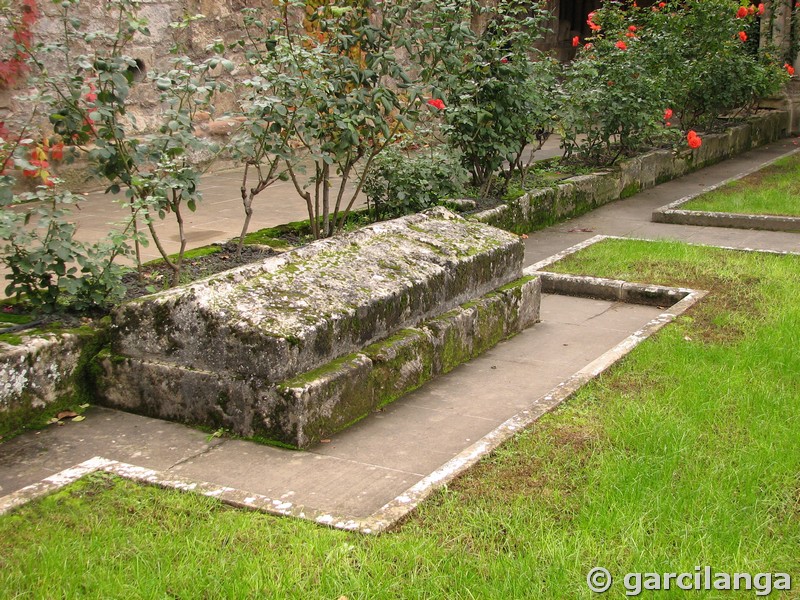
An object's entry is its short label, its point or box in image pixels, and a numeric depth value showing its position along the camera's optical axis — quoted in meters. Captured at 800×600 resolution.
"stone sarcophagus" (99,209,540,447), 3.41
